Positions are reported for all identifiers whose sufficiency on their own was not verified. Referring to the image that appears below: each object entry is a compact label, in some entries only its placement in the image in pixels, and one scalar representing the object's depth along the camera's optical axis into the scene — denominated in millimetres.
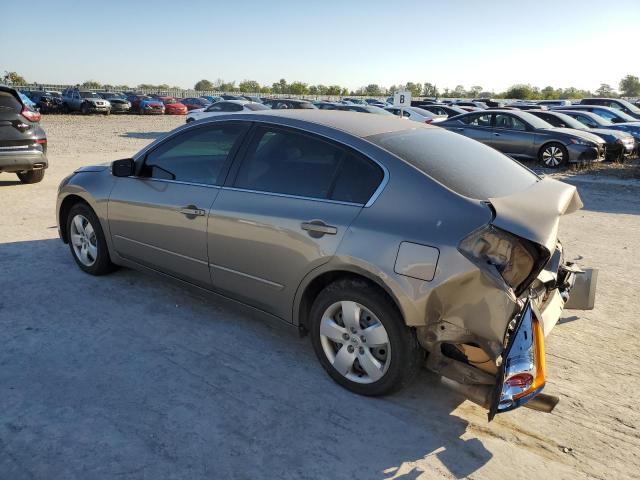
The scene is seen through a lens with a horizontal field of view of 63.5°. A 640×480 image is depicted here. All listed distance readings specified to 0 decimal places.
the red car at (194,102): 39125
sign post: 14695
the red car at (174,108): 37781
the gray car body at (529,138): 13539
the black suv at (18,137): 8133
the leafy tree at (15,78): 75912
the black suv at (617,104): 23328
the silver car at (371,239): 2699
